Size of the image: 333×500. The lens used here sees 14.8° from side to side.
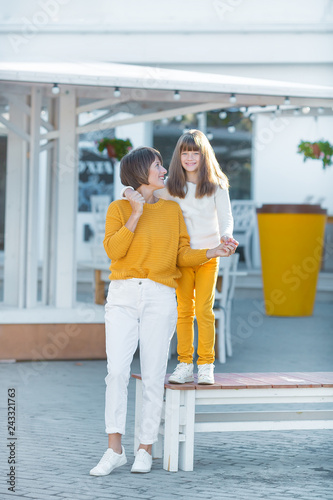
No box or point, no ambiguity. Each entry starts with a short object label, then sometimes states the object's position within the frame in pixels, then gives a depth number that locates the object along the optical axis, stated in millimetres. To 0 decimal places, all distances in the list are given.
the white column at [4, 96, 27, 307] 12236
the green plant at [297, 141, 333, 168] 15298
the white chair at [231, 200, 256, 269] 21115
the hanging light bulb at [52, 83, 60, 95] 9923
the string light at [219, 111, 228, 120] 13466
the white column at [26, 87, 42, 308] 11385
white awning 9872
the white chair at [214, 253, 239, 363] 11431
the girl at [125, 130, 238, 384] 6543
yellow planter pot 15865
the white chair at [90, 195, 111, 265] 16058
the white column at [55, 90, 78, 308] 11522
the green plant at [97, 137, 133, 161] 14368
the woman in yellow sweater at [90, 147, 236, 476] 6050
